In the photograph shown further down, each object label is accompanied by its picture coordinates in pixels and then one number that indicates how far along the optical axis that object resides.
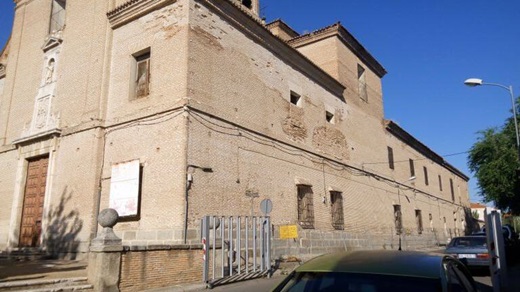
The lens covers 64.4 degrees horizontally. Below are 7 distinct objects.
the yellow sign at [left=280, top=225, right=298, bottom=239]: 12.98
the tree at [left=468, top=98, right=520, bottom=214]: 26.53
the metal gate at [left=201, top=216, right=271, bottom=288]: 10.93
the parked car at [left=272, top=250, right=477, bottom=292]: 2.89
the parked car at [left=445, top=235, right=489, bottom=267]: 12.57
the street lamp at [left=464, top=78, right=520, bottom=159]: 17.08
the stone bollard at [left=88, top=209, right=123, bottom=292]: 8.65
